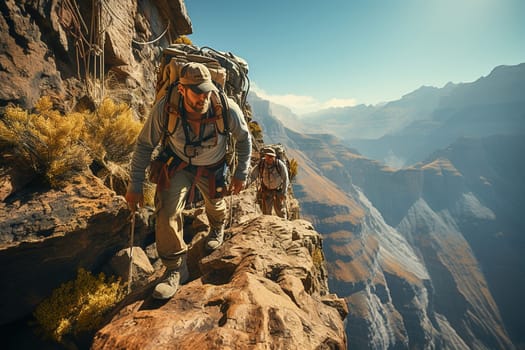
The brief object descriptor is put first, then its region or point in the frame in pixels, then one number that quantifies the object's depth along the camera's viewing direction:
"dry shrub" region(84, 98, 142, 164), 4.51
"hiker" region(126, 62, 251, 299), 2.65
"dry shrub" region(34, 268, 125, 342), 2.79
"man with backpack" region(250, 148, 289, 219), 6.94
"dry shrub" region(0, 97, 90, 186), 2.96
